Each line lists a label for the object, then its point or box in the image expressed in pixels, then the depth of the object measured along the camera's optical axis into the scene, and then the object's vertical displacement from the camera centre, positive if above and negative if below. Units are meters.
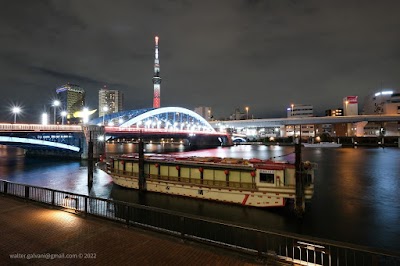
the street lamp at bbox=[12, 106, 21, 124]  54.03 +5.74
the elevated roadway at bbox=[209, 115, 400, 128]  119.50 +6.83
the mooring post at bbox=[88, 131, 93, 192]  35.80 -4.92
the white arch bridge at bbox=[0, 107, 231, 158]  52.38 +0.72
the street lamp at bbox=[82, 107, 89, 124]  69.30 +6.50
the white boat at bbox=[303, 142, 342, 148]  118.19 -6.06
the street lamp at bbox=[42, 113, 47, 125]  61.83 +4.45
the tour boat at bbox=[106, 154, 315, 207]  22.34 -4.78
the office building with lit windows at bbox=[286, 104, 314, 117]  184.75 +17.88
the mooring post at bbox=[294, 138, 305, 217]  21.06 -4.83
